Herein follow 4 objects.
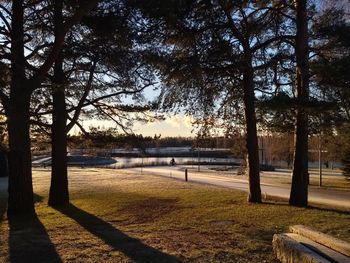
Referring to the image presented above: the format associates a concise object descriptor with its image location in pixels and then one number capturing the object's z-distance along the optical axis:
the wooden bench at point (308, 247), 6.27
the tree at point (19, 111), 15.34
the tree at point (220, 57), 15.49
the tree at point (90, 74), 14.90
